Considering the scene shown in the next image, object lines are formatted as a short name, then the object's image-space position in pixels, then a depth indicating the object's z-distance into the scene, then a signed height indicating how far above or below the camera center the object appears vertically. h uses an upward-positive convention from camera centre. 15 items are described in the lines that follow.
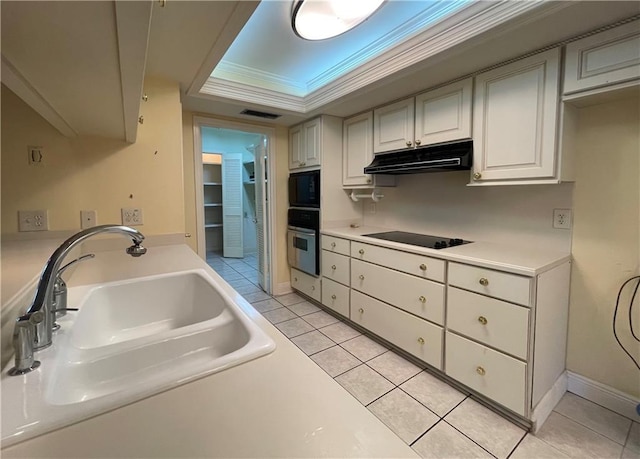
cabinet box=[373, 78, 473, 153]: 2.02 +0.68
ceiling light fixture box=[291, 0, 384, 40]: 1.53 +1.07
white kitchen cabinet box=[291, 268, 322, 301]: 3.21 -0.91
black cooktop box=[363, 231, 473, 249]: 2.10 -0.27
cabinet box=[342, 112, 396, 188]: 2.80 +0.53
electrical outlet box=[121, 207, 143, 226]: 1.93 -0.06
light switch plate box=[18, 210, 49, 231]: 1.61 -0.08
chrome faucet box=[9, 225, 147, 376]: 0.59 -0.24
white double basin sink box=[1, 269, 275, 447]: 0.51 -0.37
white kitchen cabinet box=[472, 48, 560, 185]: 1.62 +0.51
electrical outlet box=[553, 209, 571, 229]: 1.80 -0.08
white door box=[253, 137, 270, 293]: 3.58 -0.06
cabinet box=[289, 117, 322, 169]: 3.07 +0.69
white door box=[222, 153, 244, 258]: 5.59 -0.01
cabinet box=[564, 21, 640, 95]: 1.36 +0.72
